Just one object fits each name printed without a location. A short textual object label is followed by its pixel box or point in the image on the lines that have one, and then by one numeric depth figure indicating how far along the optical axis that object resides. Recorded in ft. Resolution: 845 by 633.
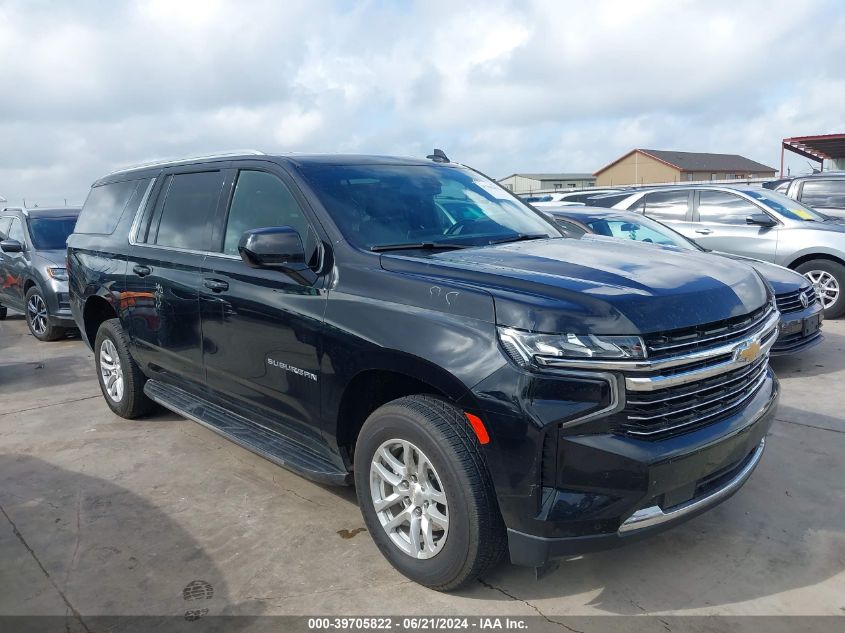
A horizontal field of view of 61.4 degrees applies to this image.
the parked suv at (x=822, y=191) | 39.09
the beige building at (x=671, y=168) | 160.25
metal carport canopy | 89.92
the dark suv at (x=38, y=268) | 29.63
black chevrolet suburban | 8.57
